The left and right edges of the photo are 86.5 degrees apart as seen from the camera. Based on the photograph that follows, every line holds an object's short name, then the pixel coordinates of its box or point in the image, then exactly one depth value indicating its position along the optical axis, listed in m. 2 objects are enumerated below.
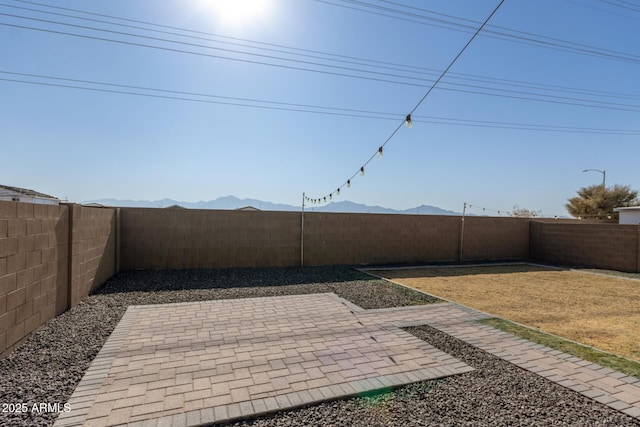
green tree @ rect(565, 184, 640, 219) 25.34
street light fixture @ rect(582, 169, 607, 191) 23.64
